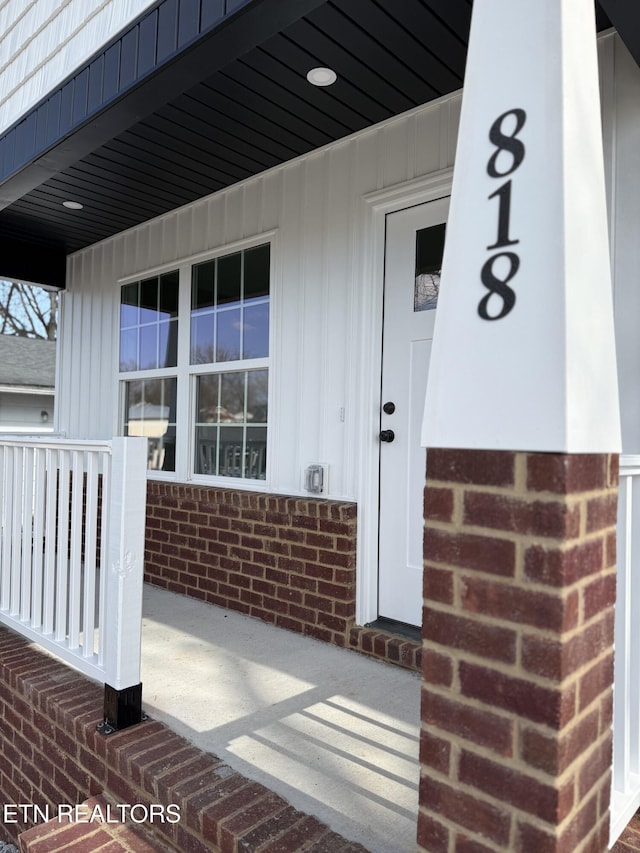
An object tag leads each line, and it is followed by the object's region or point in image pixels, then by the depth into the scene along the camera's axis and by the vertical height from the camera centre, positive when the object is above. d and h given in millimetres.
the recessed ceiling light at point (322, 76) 2625 +1647
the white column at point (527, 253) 1110 +377
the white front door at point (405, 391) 3016 +242
